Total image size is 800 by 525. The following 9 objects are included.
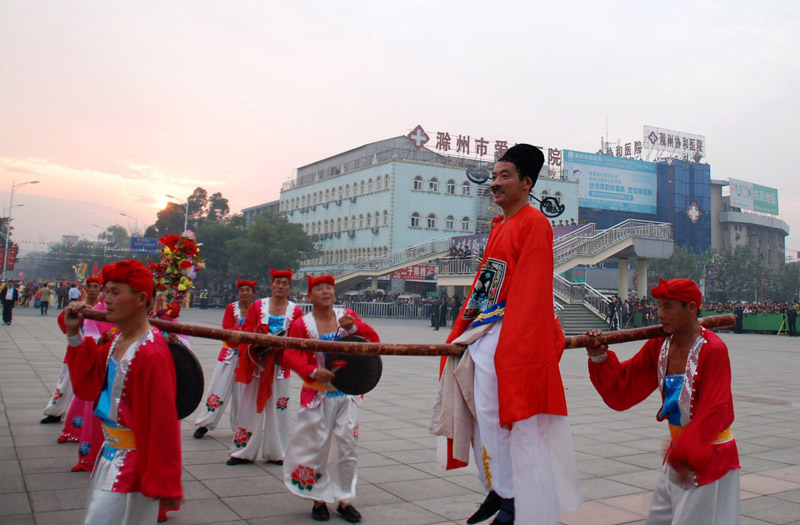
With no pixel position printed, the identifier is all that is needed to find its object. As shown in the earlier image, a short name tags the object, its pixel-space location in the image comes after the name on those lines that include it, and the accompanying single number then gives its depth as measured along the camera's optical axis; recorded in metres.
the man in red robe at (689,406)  3.19
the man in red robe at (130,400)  2.82
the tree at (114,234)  145.81
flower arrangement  6.38
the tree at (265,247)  49.25
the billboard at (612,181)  58.06
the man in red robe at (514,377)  3.19
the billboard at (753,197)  73.81
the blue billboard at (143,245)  57.12
